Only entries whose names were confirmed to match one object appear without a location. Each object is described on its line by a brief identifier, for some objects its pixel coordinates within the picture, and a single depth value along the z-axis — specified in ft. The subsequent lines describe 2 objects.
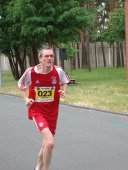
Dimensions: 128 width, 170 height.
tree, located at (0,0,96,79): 94.53
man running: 21.75
